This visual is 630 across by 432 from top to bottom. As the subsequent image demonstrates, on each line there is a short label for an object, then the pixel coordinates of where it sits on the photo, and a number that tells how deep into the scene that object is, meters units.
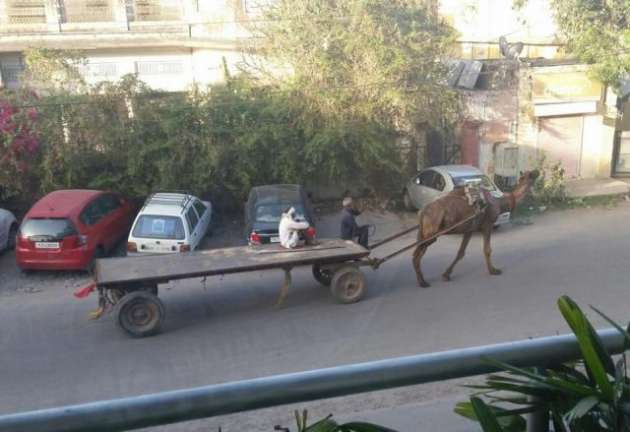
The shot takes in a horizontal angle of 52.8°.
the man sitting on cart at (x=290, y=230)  10.21
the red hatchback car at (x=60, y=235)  12.25
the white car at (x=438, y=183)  15.23
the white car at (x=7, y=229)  14.10
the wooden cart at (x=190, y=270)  9.26
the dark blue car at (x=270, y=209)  12.48
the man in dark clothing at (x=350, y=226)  11.61
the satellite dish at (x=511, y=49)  19.08
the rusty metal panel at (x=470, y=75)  18.23
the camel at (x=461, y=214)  11.12
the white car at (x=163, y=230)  12.43
